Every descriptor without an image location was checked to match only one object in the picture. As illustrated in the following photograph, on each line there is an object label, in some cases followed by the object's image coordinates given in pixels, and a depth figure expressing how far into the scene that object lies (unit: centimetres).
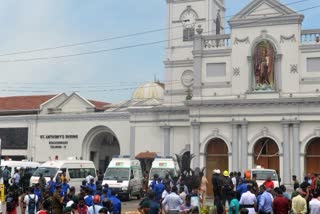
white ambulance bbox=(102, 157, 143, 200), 3066
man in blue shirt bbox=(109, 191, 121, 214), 1390
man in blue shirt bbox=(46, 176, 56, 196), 2150
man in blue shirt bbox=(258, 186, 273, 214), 1616
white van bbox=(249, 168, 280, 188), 2851
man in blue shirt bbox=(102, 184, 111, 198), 1488
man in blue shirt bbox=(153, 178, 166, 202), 2110
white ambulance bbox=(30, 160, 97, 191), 3047
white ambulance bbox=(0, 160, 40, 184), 3481
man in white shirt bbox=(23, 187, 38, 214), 1739
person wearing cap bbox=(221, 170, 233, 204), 2008
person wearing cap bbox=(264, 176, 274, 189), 1917
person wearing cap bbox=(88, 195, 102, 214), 1245
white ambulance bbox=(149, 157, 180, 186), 3269
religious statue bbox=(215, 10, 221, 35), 4650
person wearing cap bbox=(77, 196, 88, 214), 1318
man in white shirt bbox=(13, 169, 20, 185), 3025
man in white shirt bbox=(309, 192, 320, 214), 1491
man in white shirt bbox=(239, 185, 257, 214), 1588
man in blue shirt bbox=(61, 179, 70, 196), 2042
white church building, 3784
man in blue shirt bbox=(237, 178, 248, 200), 1931
